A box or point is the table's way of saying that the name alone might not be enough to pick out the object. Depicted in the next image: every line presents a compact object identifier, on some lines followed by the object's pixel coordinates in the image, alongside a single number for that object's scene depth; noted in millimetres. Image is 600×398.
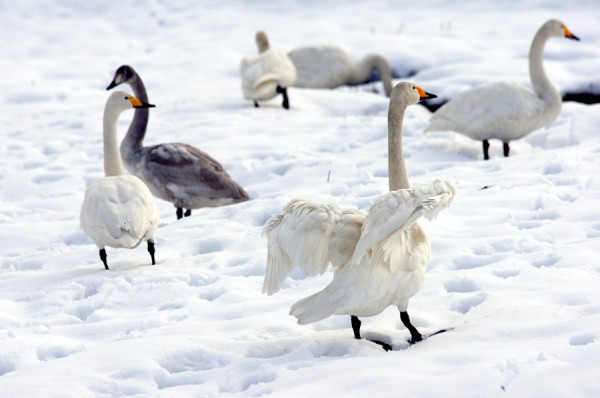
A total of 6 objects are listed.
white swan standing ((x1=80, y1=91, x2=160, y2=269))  12578
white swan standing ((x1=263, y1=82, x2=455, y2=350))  8469
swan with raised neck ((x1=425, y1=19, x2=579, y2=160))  17859
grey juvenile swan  16484
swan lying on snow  29000
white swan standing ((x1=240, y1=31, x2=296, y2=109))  24219
